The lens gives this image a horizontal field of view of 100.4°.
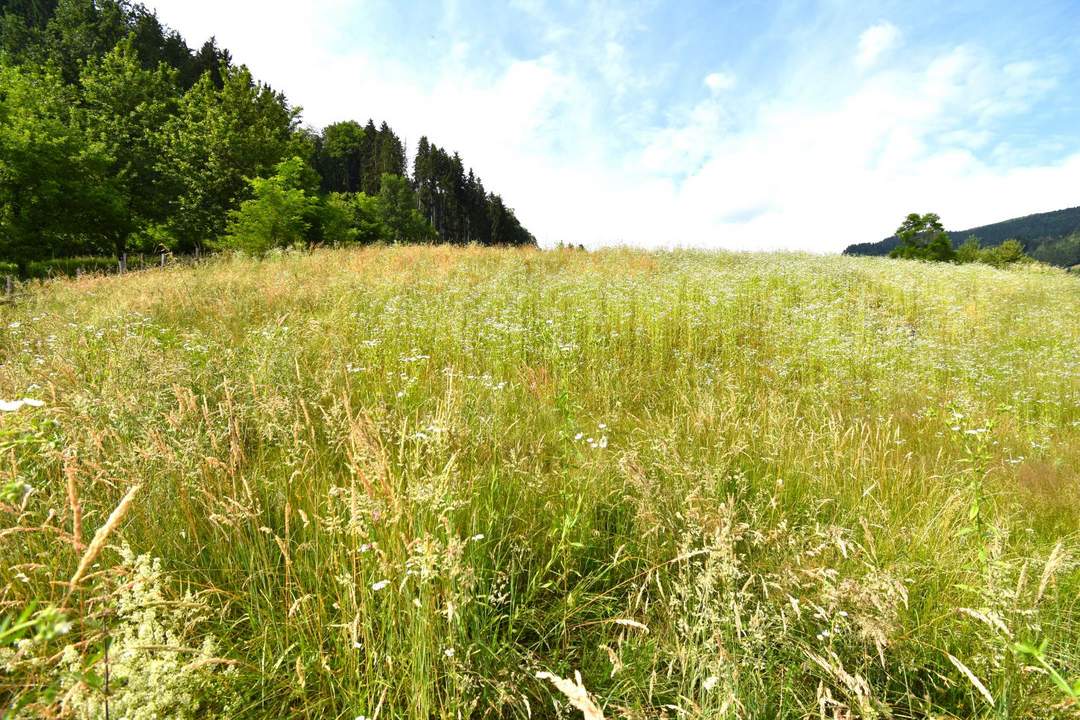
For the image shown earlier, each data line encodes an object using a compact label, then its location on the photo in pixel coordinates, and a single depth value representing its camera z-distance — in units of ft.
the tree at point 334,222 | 81.56
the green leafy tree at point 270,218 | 55.11
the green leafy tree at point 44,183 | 48.70
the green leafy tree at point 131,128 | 75.15
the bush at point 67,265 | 60.18
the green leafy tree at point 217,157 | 79.05
